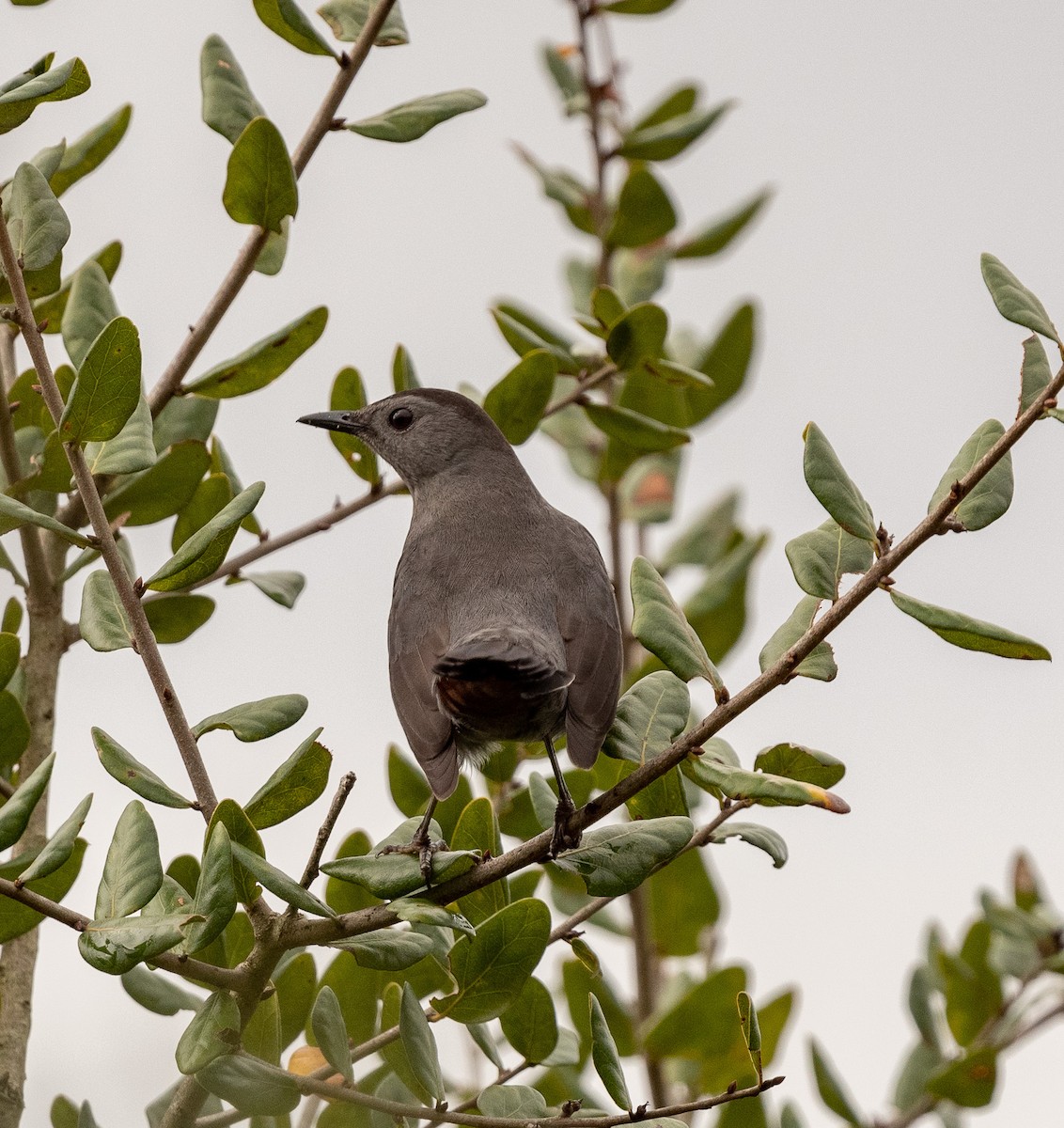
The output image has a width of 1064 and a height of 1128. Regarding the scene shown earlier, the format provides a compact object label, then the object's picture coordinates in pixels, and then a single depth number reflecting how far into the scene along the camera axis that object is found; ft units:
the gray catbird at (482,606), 23.77
